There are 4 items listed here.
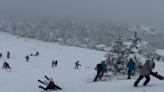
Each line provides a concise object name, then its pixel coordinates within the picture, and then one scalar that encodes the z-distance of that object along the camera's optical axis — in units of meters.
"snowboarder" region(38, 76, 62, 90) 14.61
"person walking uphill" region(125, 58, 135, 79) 16.88
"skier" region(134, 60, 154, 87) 12.55
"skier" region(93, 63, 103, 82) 18.25
